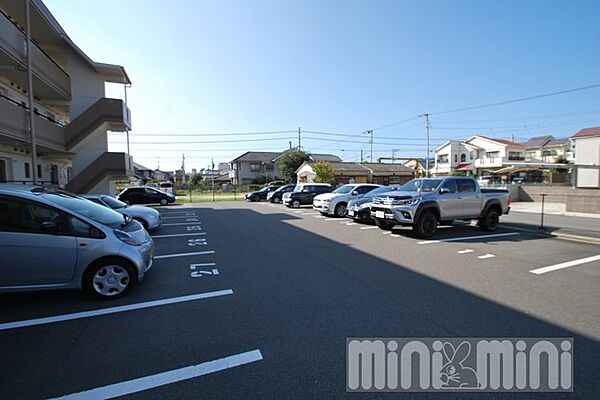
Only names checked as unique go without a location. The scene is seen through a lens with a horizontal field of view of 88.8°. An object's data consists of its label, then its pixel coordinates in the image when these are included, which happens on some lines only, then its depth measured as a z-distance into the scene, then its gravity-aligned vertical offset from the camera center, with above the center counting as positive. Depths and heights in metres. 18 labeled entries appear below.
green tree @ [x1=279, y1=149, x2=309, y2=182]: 53.16 +3.94
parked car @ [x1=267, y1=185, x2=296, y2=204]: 27.25 -0.82
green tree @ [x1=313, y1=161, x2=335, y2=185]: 39.09 +1.57
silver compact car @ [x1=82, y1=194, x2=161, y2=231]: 9.83 -0.83
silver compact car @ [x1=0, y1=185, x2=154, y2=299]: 4.15 -0.86
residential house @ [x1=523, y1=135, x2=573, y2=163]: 55.78 +6.37
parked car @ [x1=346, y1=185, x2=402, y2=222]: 12.70 -0.95
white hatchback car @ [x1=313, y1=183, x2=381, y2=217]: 15.45 -0.69
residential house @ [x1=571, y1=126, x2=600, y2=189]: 24.06 +2.50
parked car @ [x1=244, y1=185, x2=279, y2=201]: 30.66 -0.83
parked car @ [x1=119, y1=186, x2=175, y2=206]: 23.90 -0.73
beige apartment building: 11.50 +4.35
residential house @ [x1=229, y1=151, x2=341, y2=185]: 61.19 +4.04
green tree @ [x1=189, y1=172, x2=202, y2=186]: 74.75 +2.00
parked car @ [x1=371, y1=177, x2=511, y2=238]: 9.36 -0.66
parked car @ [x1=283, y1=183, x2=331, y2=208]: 21.27 -0.59
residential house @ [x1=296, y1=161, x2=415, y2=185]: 45.06 +1.86
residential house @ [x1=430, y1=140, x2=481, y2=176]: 57.34 +5.30
